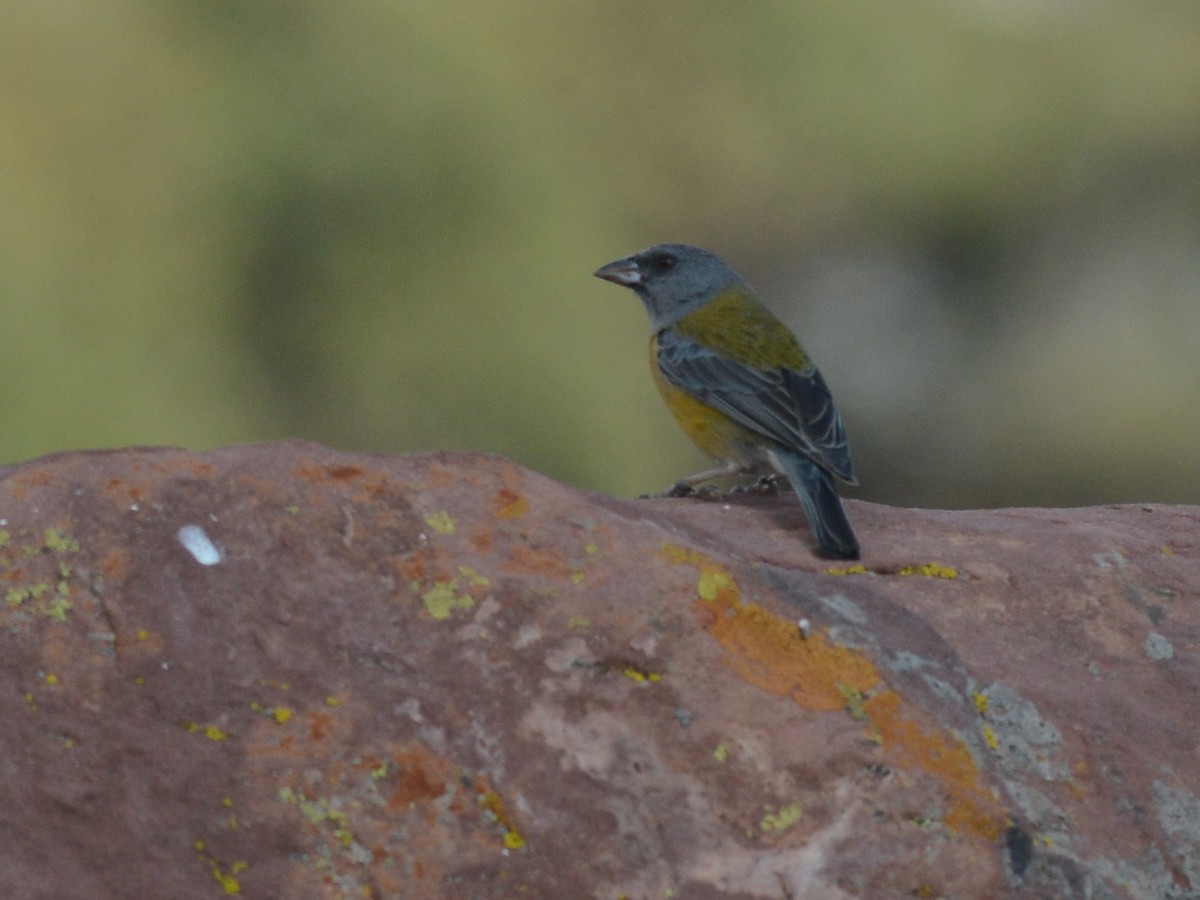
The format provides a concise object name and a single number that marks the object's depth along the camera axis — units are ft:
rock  15.75
